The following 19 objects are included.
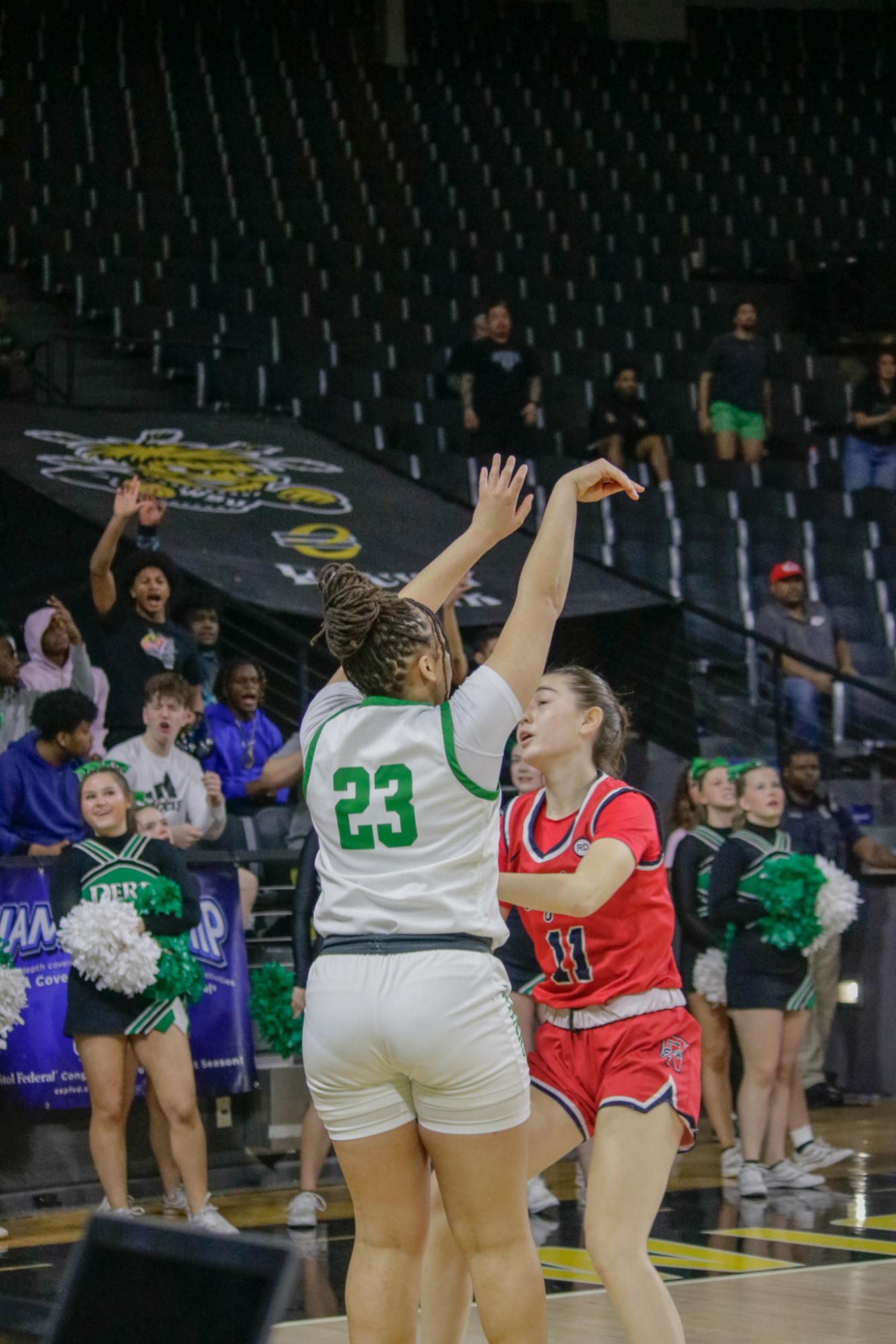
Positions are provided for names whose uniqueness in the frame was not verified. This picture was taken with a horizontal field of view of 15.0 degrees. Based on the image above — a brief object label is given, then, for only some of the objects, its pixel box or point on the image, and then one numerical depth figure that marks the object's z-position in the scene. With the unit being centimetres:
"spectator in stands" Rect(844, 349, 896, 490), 2868
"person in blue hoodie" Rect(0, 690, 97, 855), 1484
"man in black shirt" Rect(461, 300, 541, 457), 2716
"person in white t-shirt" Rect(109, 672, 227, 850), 1556
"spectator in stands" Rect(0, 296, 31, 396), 2611
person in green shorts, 2850
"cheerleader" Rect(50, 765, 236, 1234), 1253
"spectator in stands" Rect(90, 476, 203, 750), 1719
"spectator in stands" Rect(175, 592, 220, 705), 1859
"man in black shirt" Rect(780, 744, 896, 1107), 1759
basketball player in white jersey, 579
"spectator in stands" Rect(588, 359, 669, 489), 2722
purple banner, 1371
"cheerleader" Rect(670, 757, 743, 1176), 1515
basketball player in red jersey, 689
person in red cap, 2166
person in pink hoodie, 1711
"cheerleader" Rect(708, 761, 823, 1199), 1434
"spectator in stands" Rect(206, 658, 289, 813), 1732
